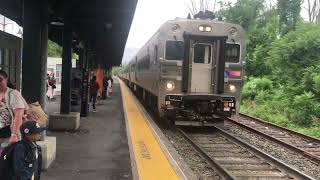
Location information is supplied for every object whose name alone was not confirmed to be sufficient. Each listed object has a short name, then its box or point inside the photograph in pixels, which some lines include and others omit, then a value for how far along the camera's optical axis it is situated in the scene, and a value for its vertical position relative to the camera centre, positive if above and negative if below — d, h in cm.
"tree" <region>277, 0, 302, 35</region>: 2196 +545
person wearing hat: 247 -68
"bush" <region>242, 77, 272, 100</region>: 1579 -35
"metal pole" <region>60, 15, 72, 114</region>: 737 +20
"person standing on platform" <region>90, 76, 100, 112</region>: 1091 -44
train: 801 +29
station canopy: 681 +165
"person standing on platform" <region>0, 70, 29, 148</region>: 298 -35
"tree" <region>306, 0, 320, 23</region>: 2971 +755
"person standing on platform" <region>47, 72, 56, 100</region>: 1351 -60
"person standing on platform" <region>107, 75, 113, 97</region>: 1741 -84
